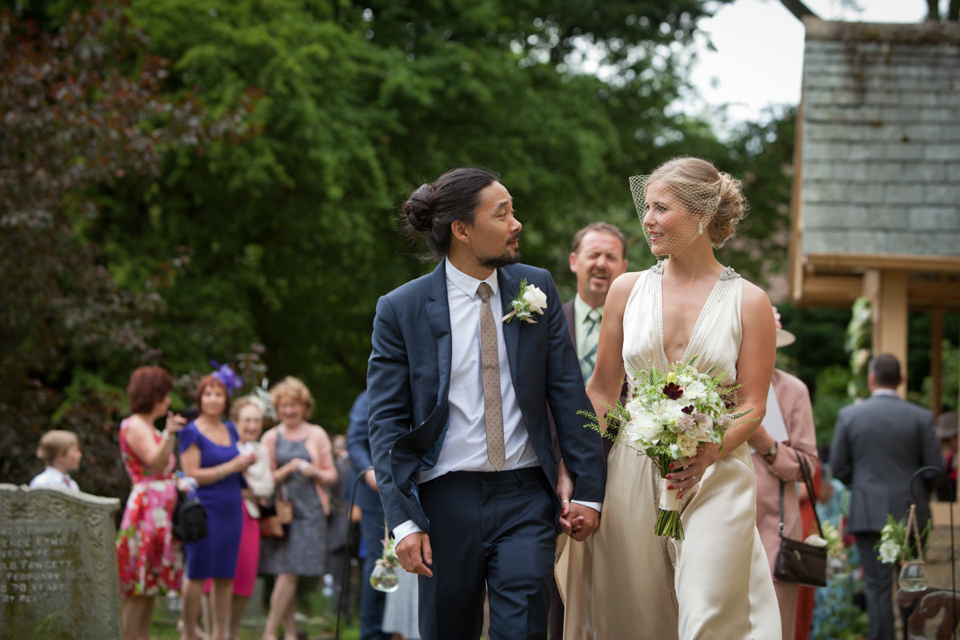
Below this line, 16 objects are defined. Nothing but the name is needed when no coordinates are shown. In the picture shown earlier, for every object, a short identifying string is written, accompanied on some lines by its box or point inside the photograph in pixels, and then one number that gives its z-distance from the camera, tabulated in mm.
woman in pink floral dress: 7605
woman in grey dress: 8875
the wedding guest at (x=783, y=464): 5633
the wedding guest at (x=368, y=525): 7629
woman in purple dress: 7918
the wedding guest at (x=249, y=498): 8508
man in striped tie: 5804
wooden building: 10625
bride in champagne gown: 3959
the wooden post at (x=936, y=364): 15023
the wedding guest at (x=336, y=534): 10766
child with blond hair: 7521
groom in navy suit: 4008
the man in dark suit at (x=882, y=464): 8211
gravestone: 6598
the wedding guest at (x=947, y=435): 12859
